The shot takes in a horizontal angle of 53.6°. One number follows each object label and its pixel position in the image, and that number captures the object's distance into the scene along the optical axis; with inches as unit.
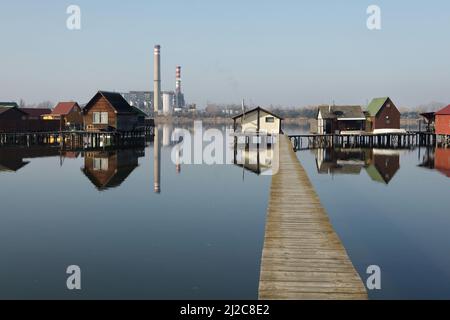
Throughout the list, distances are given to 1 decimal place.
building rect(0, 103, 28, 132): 2518.5
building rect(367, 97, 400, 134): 2832.2
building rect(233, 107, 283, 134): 2536.9
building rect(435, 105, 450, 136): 2564.0
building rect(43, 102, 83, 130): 3208.2
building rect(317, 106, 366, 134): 2748.5
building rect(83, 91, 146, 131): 2536.9
